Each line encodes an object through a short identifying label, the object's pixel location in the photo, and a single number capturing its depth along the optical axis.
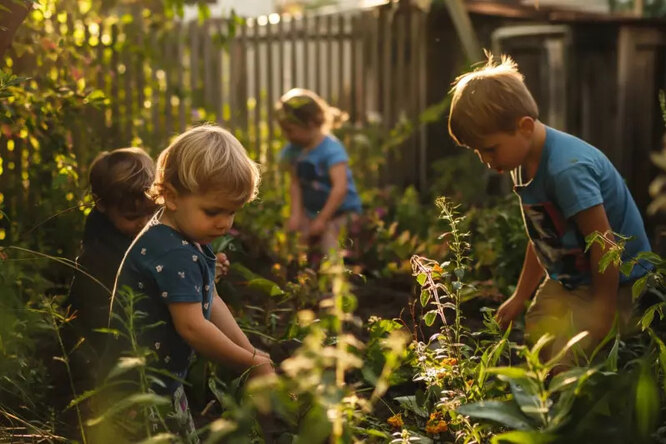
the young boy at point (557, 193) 3.38
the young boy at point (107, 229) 3.60
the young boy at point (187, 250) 2.73
